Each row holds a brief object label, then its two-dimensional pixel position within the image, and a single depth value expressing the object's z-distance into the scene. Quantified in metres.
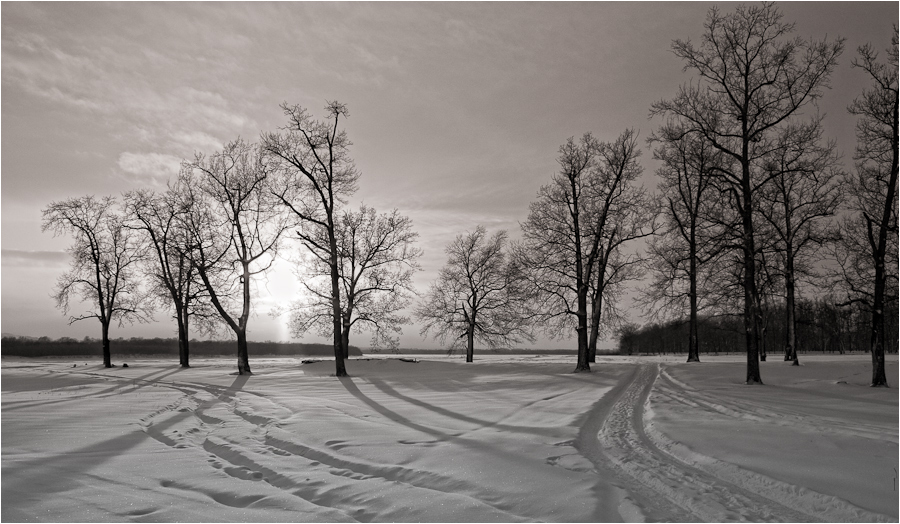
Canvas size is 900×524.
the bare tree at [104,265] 36.53
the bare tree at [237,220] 25.38
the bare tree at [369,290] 32.22
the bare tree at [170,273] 32.22
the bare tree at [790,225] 22.46
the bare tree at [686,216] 17.66
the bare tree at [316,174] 23.11
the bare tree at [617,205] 24.84
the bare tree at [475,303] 38.34
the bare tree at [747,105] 16.64
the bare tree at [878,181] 15.38
